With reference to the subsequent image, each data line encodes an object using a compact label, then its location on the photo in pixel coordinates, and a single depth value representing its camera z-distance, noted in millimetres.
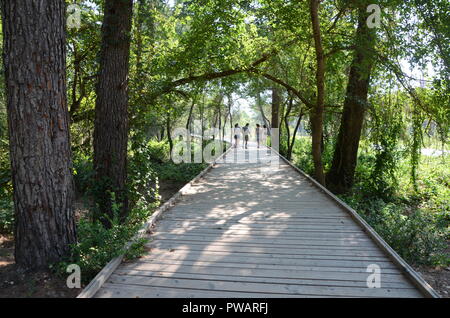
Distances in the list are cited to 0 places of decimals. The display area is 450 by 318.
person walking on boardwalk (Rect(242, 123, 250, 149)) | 22000
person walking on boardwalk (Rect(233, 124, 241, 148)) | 21172
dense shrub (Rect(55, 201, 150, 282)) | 3633
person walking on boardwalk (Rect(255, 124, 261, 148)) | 22406
